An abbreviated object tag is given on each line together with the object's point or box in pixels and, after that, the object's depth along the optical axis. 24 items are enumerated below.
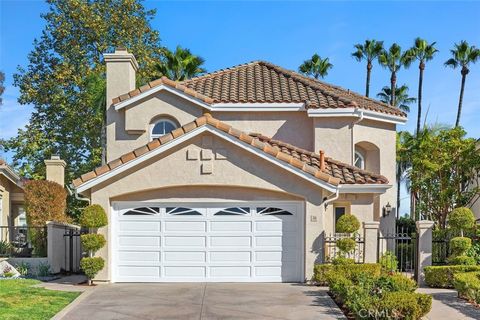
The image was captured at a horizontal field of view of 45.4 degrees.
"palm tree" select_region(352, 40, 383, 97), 52.25
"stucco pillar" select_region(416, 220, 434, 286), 17.52
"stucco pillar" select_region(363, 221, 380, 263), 16.55
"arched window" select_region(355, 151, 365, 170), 23.27
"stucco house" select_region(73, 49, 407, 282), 16.22
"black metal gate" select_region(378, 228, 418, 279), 17.75
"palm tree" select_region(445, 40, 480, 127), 48.56
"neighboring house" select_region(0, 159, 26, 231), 25.96
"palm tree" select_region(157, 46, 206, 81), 36.19
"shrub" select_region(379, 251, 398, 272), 17.58
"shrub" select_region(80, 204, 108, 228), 15.80
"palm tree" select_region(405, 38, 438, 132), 49.95
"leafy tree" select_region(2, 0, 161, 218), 36.62
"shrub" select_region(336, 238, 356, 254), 15.93
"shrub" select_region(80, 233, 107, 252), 15.74
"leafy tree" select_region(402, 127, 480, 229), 28.27
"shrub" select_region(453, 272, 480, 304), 13.64
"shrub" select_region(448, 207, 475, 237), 18.66
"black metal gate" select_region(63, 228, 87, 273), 19.88
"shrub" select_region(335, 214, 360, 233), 16.34
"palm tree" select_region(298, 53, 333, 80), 51.66
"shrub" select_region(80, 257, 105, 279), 15.77
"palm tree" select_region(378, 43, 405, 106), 50.72
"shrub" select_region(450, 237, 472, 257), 17.78
